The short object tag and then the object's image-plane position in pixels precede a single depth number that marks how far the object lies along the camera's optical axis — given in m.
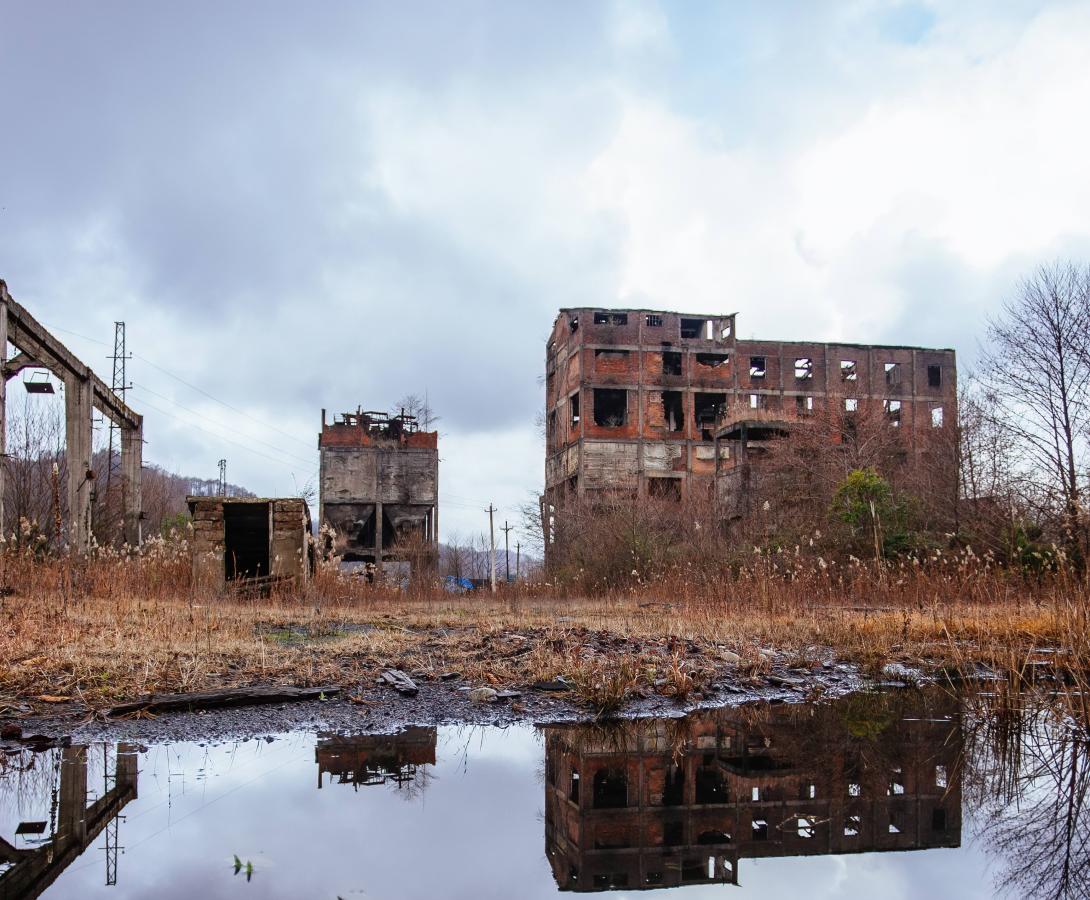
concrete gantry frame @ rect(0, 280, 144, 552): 12.98
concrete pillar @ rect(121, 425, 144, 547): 19.30
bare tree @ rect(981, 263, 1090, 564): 18.69
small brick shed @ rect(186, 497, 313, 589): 12.86
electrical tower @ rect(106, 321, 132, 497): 37.09
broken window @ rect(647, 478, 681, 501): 36.28
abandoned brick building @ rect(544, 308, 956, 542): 36.94
